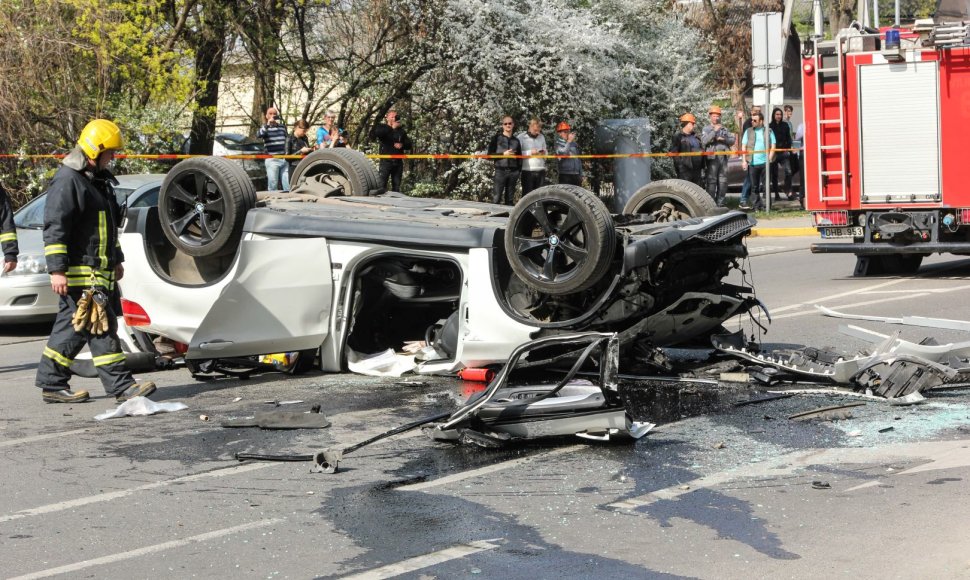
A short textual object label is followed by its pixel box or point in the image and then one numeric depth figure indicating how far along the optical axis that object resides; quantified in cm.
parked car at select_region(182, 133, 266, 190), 2347
